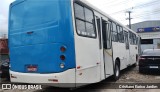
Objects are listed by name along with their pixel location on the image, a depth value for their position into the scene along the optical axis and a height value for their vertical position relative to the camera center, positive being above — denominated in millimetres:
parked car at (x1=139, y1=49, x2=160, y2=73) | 7169 -1083
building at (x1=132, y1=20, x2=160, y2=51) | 24600 +2294
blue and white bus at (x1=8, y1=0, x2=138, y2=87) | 3459 +81
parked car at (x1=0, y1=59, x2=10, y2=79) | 6462 -1277
